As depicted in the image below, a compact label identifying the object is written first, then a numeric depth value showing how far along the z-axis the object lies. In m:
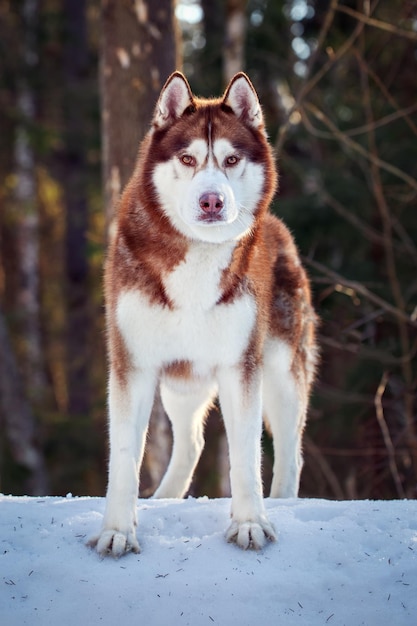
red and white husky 3.92
